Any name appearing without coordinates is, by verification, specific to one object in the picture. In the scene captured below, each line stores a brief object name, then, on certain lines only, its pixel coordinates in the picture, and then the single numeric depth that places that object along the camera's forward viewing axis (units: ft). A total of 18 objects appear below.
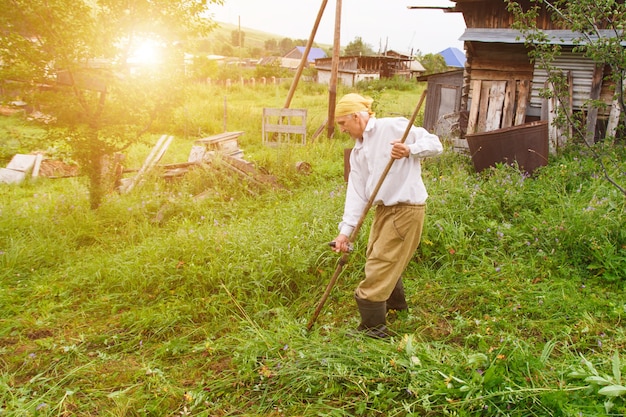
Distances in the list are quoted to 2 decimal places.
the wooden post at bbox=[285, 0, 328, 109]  29.84
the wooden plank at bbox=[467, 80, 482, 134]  30.63
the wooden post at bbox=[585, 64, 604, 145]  26.68
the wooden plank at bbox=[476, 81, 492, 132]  30.40
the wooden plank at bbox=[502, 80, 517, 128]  29.37
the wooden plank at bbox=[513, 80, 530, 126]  29.12
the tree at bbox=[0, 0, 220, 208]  18.45
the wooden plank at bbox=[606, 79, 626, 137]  26.03
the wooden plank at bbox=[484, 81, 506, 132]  29.86
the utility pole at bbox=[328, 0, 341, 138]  31.91
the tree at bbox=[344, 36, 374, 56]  199.84
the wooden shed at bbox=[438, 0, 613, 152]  27.27
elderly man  10.37
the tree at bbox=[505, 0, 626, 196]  13.34
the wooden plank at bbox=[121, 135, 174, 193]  23.73
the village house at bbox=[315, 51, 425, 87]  119.34
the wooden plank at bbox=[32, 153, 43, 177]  27.50
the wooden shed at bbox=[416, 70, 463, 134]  38.29
